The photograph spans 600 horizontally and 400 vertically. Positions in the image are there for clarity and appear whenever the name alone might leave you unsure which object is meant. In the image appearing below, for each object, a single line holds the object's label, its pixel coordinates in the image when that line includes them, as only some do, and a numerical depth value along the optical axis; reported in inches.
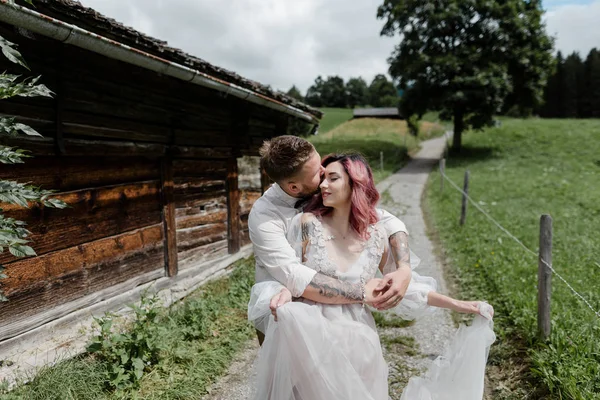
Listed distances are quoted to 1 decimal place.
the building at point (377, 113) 1977.1
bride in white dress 73.9
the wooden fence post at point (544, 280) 135.0
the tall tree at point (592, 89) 2079.2
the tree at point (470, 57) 825.5
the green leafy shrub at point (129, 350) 122.7
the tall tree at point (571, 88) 2159.2
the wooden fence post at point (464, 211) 340.7
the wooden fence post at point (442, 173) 533.2
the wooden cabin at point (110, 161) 129.5
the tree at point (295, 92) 3714.1
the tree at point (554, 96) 2235.5
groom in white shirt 75.5
